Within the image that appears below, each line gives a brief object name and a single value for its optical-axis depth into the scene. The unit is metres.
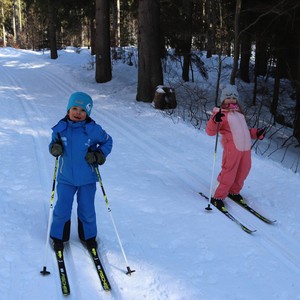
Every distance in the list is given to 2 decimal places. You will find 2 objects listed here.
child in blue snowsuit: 3.91
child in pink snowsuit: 5.47
